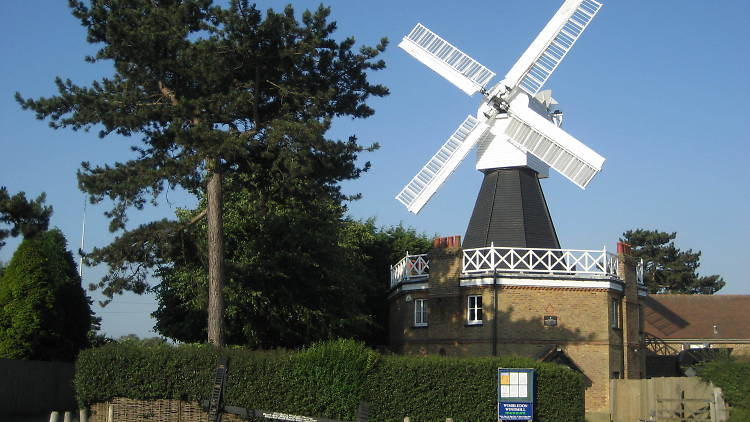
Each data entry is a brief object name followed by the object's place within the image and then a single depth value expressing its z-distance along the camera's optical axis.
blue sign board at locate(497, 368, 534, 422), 22.84
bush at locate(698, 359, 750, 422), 23.81
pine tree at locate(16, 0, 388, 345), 22.80
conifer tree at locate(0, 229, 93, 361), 28.52
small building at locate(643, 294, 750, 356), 48.00
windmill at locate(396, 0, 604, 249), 33.94
